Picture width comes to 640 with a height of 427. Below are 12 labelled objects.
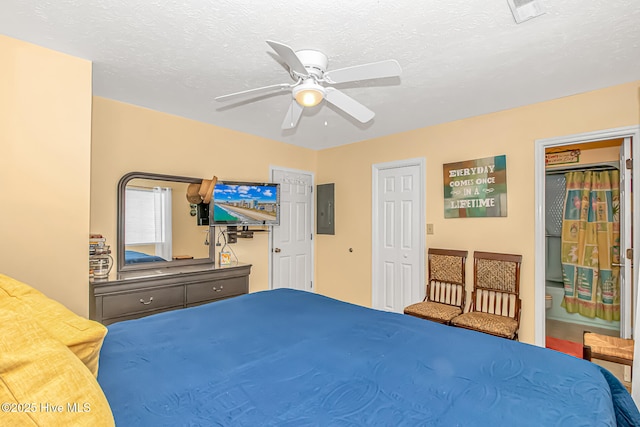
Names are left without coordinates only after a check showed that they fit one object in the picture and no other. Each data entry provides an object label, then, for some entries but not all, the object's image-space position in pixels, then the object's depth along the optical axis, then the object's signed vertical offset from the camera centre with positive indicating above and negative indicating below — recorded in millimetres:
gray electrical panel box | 4824 +147
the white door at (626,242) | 2725 -204
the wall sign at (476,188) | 3270 +322
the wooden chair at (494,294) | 2881 -767
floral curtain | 3895 -327
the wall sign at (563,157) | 4211 +818
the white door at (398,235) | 3922 -220
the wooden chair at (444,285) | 3299 -742
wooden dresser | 2662 -680
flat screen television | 3670 +174
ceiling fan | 1759 +828
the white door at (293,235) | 4539 -247
